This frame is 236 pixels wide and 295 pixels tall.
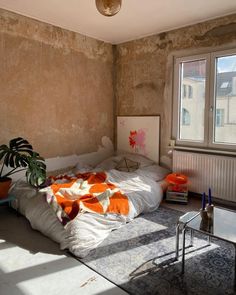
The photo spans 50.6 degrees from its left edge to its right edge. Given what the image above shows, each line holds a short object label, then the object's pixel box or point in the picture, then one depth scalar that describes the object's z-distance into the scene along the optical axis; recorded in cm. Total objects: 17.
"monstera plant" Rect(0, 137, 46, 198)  283
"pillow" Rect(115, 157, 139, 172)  381
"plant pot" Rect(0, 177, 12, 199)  285
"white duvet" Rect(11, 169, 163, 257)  216
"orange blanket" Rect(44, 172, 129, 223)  236
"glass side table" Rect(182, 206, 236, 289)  173
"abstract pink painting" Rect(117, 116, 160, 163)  405
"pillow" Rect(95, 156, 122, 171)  395
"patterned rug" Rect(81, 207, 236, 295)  173
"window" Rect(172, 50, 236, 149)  329
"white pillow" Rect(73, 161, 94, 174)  369
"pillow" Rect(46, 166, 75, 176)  376
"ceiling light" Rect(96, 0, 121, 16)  193
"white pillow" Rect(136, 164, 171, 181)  359
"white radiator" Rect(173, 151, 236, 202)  318
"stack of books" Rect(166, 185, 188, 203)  340
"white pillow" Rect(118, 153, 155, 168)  393
